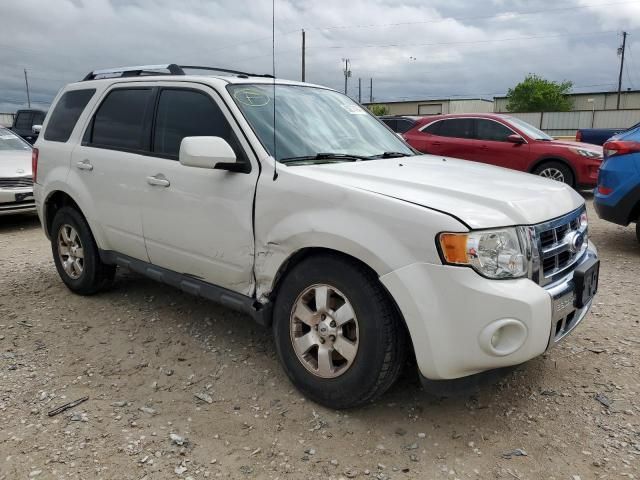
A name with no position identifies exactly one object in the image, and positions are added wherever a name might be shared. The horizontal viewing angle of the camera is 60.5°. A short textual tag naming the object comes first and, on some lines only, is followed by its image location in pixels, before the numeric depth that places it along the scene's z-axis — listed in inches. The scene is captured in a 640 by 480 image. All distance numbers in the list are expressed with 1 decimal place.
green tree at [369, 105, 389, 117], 2256.4
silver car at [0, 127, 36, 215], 308.8
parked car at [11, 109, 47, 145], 652.1
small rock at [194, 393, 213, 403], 121.0
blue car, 224.4
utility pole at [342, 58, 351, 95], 2213.5
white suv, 95.1
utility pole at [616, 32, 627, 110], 2319.1
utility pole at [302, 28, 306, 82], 1317.5
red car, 380.5
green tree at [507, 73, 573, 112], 2599.7
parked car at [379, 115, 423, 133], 532.7
